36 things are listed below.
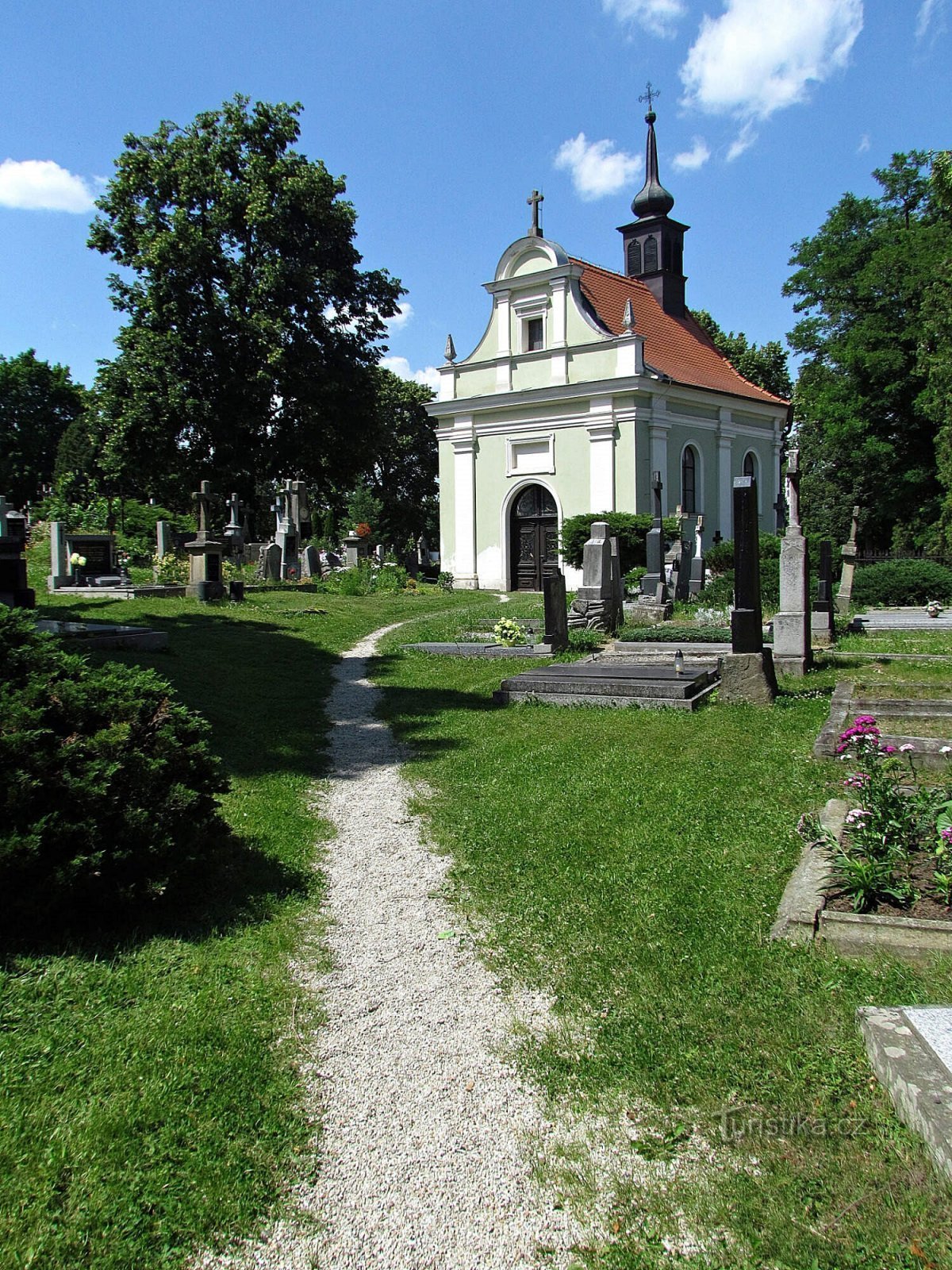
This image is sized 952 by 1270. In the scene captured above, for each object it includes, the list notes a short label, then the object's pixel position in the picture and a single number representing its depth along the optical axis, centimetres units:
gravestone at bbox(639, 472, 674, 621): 1733
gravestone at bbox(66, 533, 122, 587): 2114
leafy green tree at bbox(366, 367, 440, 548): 5006
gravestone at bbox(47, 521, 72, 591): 2042
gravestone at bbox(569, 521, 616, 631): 1556
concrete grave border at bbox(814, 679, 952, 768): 649
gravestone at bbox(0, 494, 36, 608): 1096
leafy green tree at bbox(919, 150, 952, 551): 2878
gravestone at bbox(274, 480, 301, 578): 2694
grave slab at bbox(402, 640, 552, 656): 1327
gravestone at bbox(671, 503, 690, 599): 1995
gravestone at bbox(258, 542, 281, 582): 2642
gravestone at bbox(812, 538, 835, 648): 1422
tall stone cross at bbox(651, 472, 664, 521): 2206
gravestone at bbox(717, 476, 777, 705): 941
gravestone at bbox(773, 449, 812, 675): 1099
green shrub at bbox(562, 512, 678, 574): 2292
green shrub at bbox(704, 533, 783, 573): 2327
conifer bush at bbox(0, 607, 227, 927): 405
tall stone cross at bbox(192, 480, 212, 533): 2131
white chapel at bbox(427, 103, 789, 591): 2542
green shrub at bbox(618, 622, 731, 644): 1336
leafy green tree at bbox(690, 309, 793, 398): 4516
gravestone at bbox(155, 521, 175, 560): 2678
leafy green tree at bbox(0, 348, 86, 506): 5676
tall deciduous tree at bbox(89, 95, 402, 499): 2770
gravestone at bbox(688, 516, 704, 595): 2012
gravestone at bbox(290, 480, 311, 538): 2828
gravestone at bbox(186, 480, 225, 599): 1944
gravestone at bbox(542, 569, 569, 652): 1308
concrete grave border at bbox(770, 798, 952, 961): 382
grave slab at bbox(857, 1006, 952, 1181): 270
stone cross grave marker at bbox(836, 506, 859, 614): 2045
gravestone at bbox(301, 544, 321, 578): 2720
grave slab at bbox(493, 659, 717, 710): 959
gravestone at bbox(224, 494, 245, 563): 2798
